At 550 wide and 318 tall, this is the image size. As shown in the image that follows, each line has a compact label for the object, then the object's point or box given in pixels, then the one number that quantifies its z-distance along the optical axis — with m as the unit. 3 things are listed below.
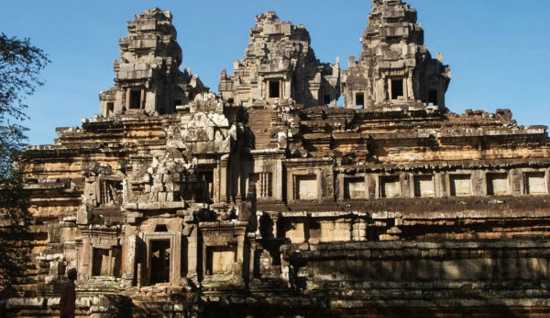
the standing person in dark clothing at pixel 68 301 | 14.19
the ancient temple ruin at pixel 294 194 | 17.69
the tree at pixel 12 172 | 17.98
